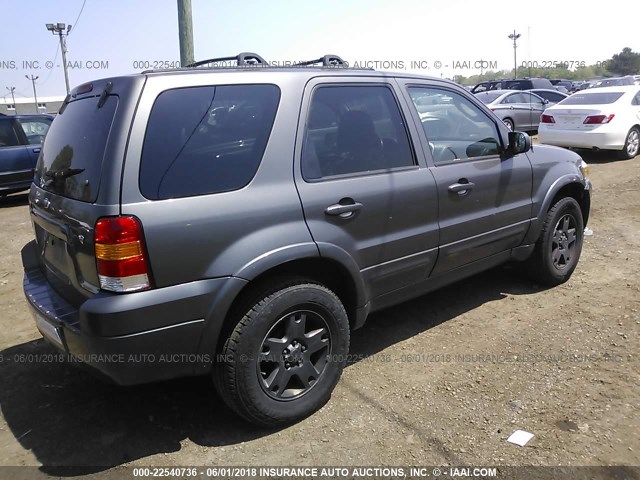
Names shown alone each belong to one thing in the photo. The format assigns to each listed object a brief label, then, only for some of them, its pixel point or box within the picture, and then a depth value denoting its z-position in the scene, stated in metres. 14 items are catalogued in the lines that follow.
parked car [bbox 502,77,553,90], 21.31
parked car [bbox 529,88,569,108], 16.93
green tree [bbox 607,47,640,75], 69.88
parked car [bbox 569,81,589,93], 30.09
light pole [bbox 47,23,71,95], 30.03
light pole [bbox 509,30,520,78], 50.06
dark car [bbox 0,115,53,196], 9.60
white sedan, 10.55
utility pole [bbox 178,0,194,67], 7.77
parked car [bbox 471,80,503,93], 22.22
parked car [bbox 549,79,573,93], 30.89
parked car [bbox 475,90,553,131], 14.55
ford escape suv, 2.45
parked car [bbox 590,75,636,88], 24.16
